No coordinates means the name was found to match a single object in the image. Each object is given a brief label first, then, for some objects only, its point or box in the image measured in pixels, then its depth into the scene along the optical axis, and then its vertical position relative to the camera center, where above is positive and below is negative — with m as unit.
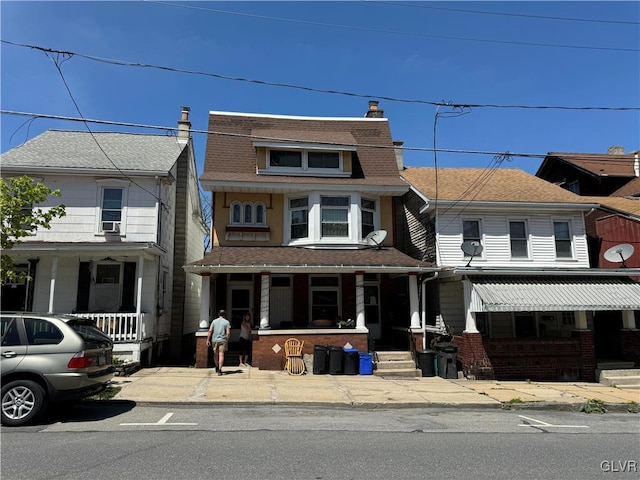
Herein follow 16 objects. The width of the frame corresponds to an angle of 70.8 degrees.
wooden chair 13.34 -1.36
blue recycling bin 13.59 -1.63
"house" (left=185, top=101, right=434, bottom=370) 15.66 +2.99
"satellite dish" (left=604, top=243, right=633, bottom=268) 15.42 +1.97
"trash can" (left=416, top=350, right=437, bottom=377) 13.94 -1.59
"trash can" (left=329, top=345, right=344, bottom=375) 13.38 -1.49
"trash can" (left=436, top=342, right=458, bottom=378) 13.63 -1.49
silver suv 6.90 -0.83
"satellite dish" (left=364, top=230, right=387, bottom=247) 15.81 +2.55
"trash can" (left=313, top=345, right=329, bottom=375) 13.39 -1.48
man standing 12.59 -0.71
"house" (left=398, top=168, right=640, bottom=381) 13.77 +1.10
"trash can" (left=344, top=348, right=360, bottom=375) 13.45 -1.52
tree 9.37 +2.12
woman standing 14.38 -0.94
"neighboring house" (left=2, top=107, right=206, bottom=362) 14.13 +2.02
